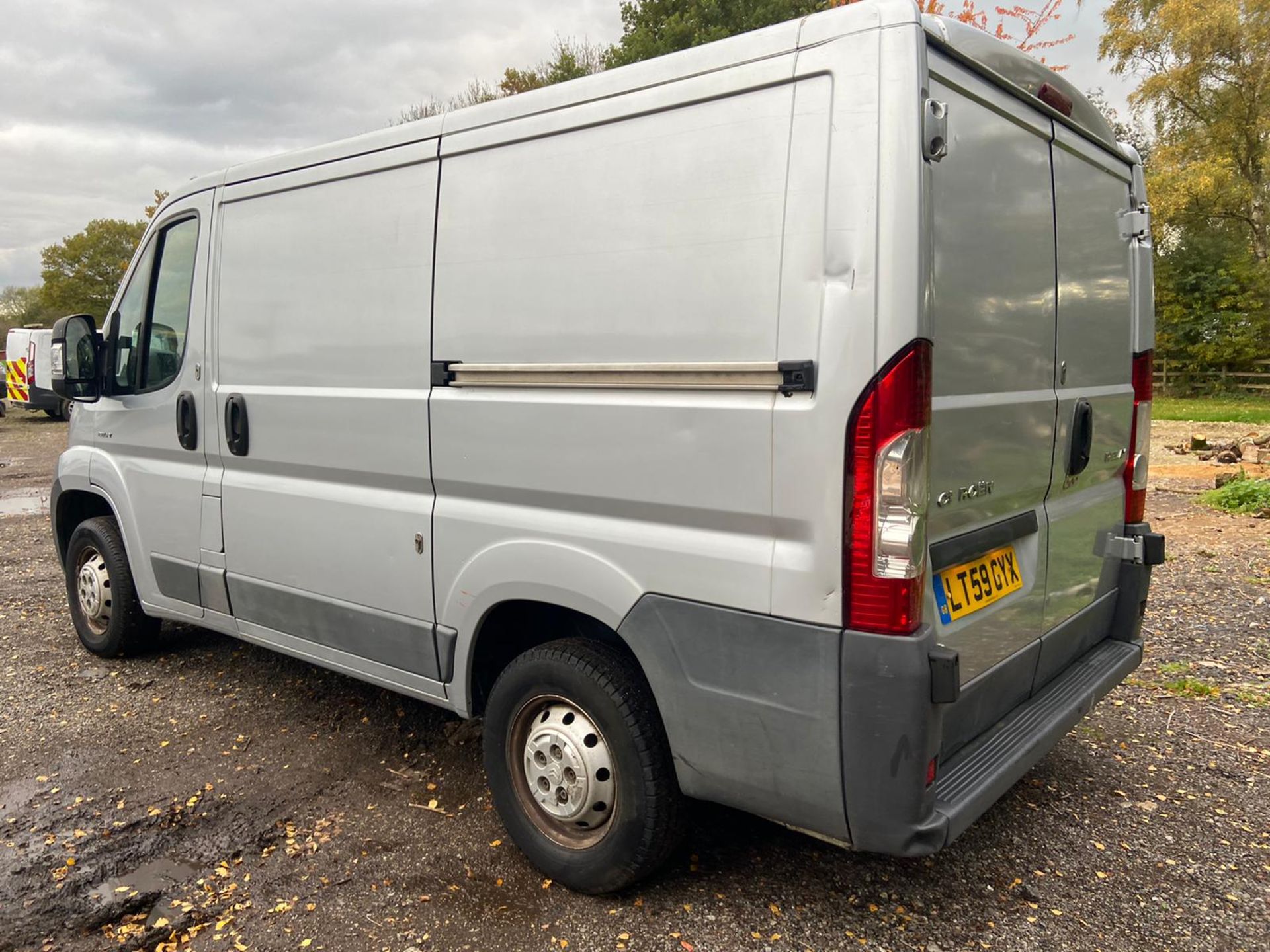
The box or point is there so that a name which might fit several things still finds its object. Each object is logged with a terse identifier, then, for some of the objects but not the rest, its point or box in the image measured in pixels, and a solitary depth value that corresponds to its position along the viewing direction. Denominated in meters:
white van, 21.61
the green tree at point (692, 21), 22.27
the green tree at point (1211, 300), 26.22
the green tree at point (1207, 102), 26.89
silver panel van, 2.17
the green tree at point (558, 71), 25.83
